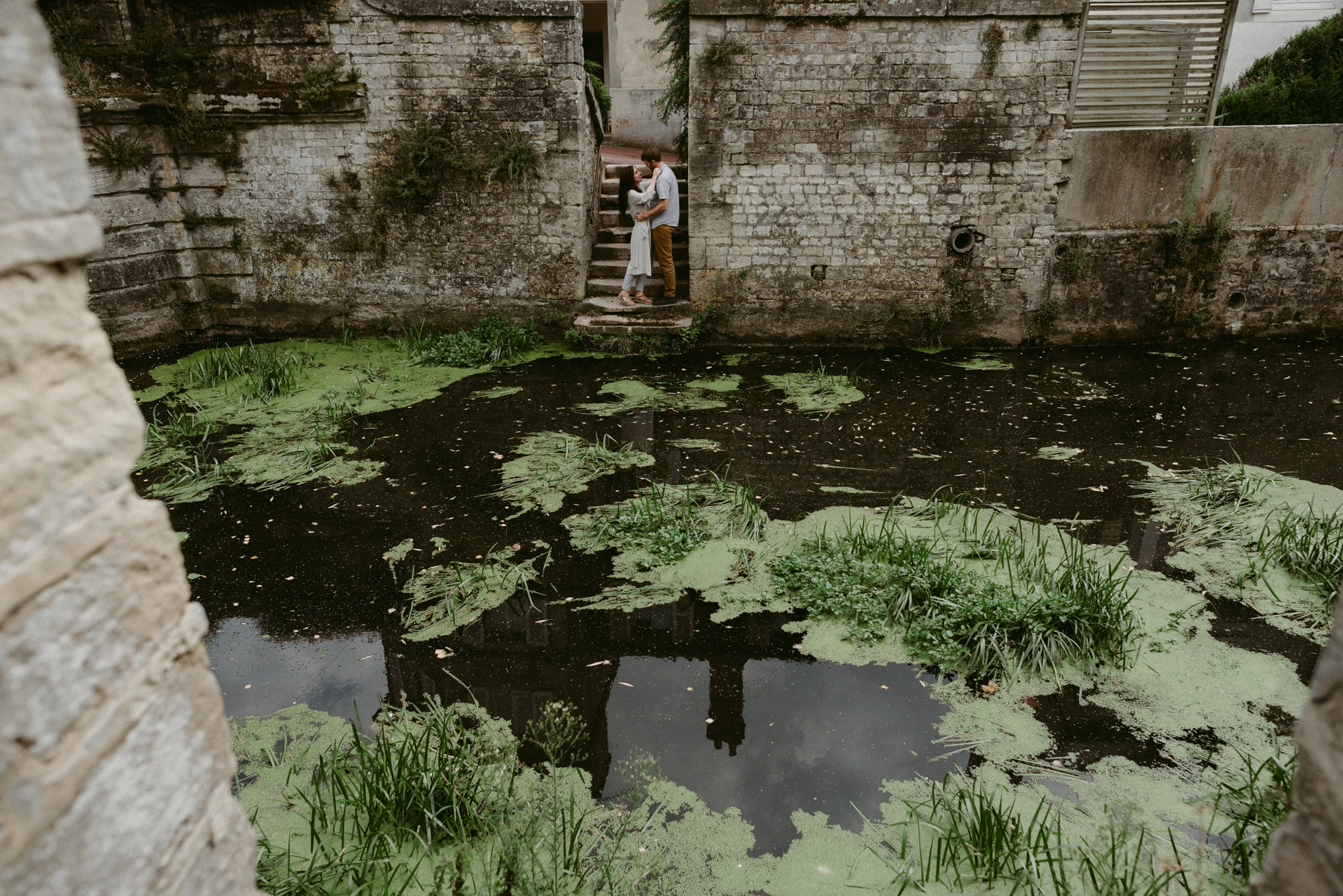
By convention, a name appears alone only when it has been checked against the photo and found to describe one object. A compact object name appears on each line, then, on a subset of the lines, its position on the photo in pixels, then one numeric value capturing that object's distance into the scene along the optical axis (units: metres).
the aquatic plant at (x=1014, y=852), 2.50
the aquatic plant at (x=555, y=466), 5.29
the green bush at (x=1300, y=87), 8.51
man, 8.16
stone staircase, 8.30
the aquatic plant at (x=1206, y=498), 4.67
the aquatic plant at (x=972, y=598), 3.65
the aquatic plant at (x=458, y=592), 4.03
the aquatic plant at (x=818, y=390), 6.93
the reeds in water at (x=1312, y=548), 4.05
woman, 8.23
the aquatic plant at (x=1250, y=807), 2.56
